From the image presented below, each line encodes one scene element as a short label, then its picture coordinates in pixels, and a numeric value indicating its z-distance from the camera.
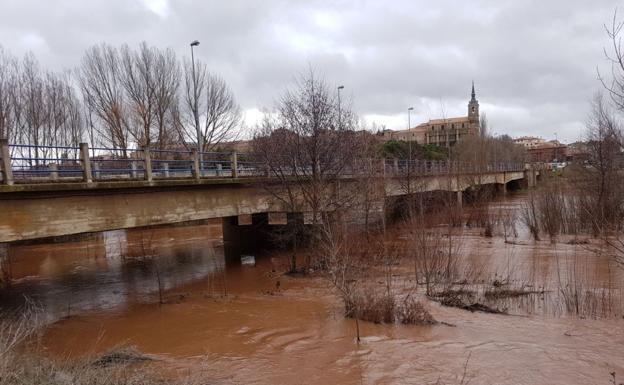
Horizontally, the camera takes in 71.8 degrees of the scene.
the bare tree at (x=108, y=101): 33.12
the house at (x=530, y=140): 174.40
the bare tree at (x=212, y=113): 36.16
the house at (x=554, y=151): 128.71
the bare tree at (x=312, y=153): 17.31
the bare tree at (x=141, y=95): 33.56
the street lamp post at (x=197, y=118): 26.15
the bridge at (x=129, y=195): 11.40
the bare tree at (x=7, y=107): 26.57
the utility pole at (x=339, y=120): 18.12
